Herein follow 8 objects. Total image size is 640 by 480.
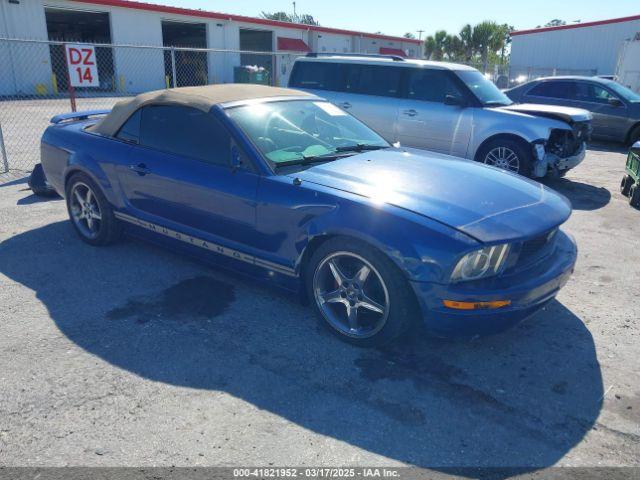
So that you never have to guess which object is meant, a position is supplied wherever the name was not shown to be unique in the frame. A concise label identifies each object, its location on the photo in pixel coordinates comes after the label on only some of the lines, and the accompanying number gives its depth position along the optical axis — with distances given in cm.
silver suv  755
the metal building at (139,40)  2269
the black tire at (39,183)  680
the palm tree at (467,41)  5584
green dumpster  2681
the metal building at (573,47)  2792
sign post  834
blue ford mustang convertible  304
